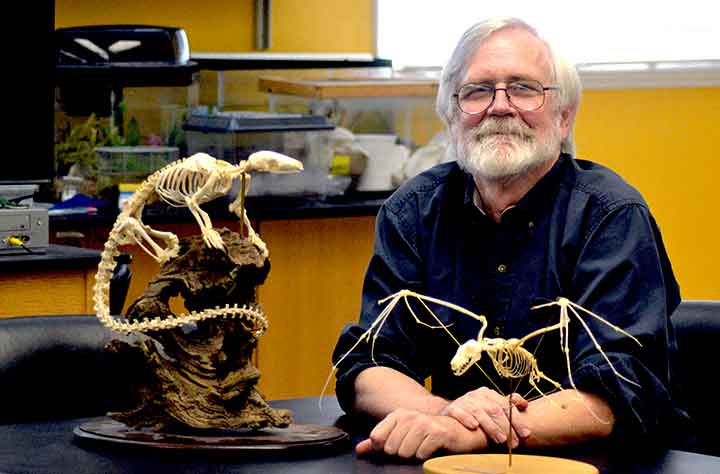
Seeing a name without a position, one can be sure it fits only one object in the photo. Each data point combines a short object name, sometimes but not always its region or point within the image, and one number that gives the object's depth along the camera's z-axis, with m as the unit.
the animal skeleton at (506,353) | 2.26
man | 2.56
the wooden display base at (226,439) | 2.37
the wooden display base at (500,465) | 2.25
